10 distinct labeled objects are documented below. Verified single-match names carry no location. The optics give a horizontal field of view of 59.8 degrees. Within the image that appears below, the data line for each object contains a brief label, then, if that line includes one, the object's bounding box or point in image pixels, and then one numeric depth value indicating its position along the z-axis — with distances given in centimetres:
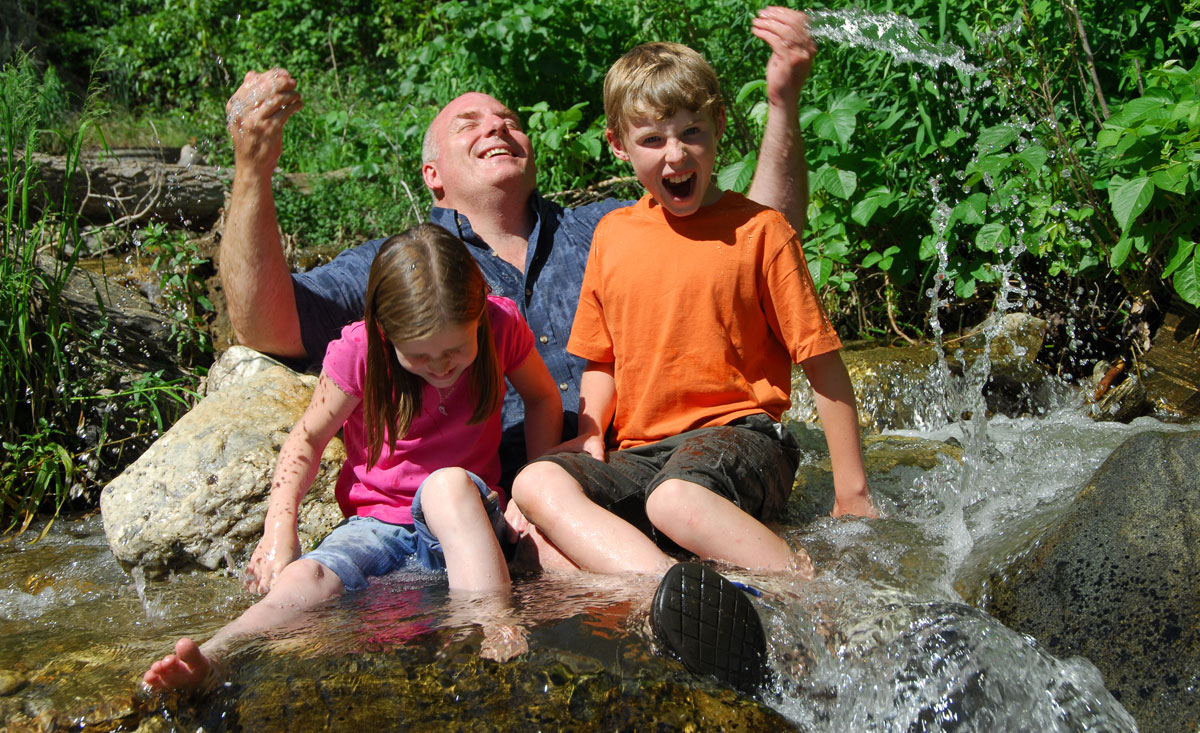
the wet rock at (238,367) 345
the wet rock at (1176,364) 386
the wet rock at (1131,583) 188
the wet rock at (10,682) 186
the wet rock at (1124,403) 392
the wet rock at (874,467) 294
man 265
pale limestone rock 299
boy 242
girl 231
